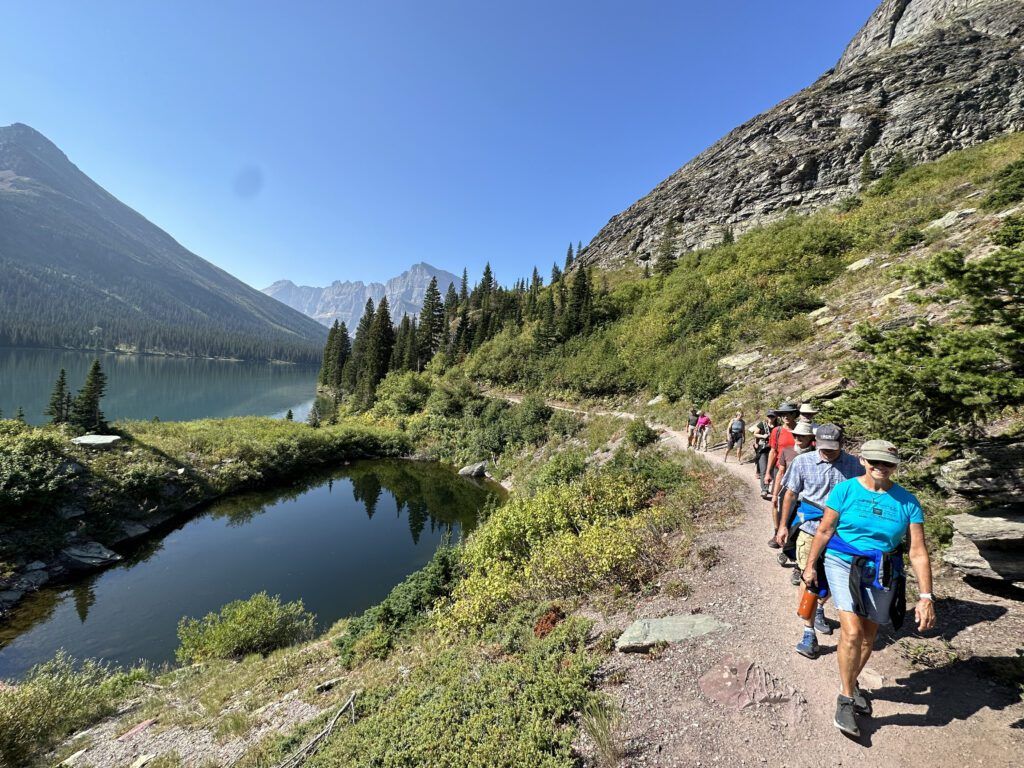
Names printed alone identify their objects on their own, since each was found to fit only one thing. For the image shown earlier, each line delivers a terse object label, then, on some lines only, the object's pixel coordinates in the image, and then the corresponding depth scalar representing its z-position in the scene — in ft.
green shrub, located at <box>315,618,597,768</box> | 13.12
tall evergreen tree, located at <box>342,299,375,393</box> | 218.79
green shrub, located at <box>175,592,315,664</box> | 34.24
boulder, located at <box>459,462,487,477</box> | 97.14
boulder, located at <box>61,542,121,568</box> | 50.19
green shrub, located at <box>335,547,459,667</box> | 29.09
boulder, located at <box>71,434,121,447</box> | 65.82
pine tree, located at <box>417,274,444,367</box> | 198.41
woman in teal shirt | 11.52
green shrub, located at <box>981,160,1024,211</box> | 56.44
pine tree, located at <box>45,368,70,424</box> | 81.02
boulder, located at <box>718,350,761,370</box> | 68.85
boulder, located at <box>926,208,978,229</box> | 63.27
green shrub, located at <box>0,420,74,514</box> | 49.85
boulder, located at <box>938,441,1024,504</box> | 17.94
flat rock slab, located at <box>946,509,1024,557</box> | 15.46
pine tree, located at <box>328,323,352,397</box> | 237.66
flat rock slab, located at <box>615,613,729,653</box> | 17.58
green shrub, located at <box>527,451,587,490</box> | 56.59
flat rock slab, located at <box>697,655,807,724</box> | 13.23
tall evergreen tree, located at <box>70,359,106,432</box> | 74.38
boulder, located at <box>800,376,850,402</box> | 41.91
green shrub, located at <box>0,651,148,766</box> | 22.00
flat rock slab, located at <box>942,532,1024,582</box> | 15.62
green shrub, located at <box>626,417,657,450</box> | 59.36
